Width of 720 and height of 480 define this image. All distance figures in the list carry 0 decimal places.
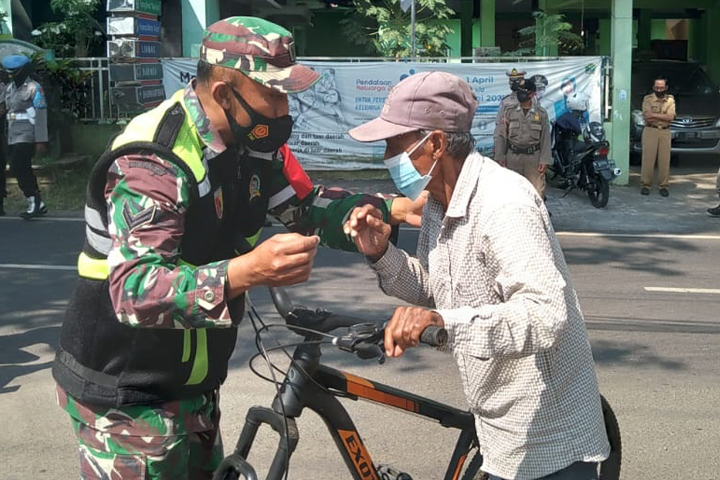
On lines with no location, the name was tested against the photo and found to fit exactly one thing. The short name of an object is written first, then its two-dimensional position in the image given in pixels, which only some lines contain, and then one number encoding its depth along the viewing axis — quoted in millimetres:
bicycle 2418
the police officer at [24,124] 11664
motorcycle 12751
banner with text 14695
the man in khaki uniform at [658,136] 13703
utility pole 14145
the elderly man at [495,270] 2271
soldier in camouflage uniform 2143
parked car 16266
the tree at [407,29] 16641
